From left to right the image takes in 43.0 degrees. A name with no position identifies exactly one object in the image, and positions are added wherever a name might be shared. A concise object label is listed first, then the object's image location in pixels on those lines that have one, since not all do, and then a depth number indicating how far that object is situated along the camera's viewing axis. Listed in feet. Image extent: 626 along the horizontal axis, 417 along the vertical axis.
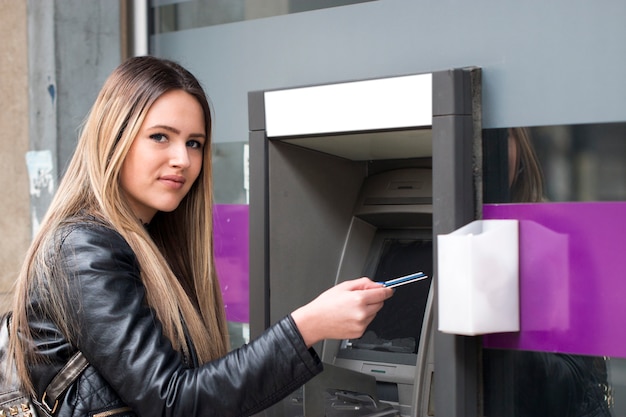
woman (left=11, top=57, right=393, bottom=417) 5.48
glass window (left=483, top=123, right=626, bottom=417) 6.59
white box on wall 6.19
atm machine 6.91
